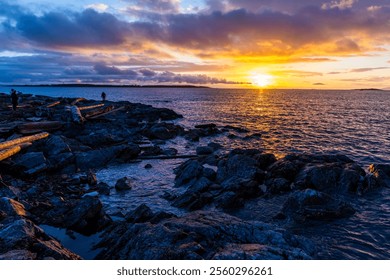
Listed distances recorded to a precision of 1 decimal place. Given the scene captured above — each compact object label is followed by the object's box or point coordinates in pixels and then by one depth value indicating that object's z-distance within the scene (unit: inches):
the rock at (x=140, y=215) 404.5
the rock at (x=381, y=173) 568.9
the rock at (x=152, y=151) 833.5
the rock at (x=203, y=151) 863.7
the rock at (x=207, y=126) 1448.1
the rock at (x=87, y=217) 376.5
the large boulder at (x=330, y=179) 540.1
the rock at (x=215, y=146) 959.0
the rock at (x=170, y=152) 845.2
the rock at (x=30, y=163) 576.2
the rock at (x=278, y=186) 542.0
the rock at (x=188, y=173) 606.0
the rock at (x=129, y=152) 769.6
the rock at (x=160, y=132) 1127.2
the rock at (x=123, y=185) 561.0
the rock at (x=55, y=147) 698.2
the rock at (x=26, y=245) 233.3
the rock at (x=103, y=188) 536.1
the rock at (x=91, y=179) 573.5
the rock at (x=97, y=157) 685.9
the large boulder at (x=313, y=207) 428.5
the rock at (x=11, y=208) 349.1
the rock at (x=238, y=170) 575.7
